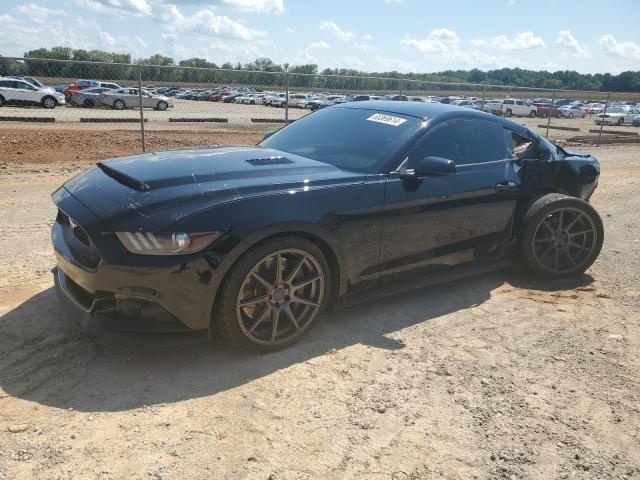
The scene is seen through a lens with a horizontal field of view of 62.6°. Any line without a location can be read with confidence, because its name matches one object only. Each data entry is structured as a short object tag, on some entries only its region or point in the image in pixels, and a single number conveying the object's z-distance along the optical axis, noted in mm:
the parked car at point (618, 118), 37962
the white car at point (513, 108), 39812
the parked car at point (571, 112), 49062
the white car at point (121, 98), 32219
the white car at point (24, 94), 26703
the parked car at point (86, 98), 32562
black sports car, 2986
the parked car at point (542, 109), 43125
